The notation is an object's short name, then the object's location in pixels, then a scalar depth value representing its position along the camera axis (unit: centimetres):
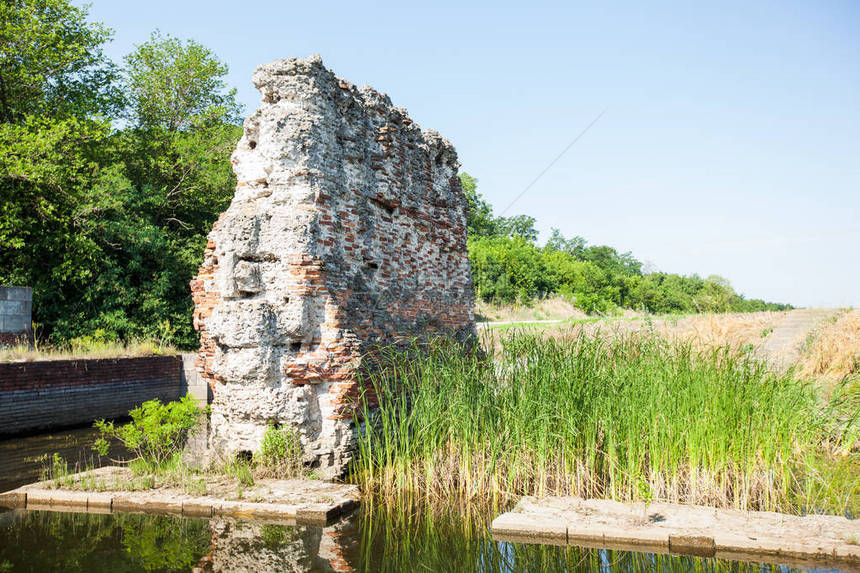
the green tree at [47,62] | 1892
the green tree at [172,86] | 2447
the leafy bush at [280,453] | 685
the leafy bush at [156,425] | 694
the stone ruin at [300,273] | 704
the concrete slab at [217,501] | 572
